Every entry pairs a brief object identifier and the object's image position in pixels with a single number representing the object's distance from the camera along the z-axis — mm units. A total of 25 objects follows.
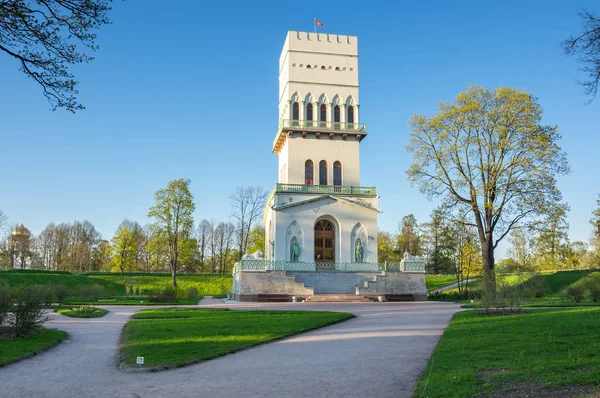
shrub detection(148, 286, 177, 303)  31781
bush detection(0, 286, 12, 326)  13242
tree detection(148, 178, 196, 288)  48469
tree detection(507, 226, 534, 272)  57556
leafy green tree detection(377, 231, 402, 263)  66875
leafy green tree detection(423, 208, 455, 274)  41812
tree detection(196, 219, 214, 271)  77688
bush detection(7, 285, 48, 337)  13055
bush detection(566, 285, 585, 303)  24180
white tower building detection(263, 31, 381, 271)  38750
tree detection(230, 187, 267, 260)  57238
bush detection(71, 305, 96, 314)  21522
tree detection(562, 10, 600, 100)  10102
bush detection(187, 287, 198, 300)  34416
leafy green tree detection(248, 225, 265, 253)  58928
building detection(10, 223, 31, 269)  72062
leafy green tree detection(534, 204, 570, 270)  28750
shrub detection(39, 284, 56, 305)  25441
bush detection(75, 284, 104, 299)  33731
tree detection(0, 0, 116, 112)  9469
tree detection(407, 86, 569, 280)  28781
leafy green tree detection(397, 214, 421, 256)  70750
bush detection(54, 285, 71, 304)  28891
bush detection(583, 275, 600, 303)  23141
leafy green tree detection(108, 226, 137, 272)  64625
